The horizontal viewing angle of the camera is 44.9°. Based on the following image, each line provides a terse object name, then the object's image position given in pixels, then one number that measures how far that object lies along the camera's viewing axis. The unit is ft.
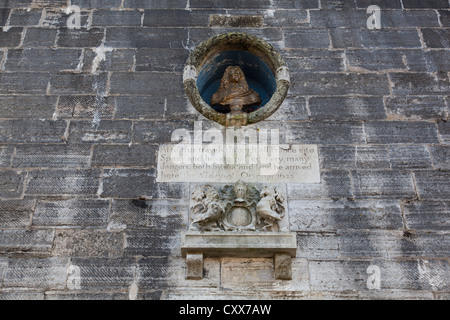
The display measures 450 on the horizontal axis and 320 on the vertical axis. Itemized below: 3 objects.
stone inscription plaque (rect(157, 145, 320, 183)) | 19.49
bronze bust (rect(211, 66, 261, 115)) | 21.61
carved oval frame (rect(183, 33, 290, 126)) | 20.76
